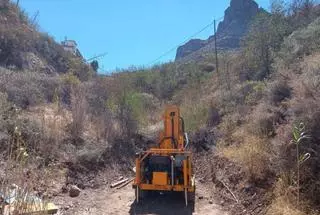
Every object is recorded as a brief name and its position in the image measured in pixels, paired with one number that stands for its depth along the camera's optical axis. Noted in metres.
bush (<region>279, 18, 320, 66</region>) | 9.22
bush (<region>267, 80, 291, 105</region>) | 7.31
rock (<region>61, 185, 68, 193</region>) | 6.28
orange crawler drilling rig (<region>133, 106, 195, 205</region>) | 5.90
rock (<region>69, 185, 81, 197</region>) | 6.24
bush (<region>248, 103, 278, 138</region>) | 6.65
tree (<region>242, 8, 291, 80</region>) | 12.63
